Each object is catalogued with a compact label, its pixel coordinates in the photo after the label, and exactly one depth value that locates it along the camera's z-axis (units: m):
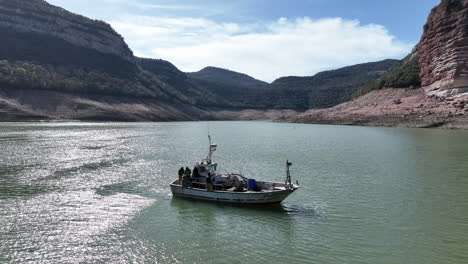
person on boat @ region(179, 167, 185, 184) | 27.16
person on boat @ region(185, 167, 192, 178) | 26.73
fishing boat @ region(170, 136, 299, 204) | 23.11
